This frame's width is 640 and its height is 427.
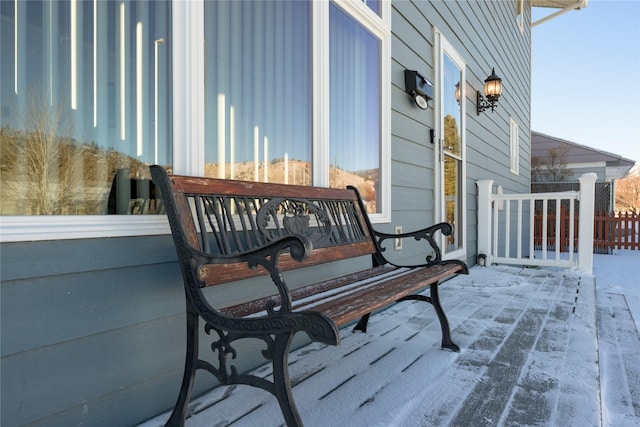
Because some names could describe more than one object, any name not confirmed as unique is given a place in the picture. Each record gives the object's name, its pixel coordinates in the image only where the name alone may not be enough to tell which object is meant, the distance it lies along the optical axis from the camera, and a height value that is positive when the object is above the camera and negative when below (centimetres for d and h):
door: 366 +64
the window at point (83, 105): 108 +32
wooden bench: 103 -22
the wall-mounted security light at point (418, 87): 306 +95
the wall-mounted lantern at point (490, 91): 498 +147
